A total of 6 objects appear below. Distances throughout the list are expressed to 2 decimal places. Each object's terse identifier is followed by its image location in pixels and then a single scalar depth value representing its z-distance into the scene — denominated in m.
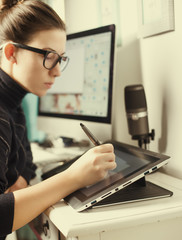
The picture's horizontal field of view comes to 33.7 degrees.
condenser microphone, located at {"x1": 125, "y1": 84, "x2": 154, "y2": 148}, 0.97
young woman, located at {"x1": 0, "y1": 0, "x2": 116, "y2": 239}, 0.72
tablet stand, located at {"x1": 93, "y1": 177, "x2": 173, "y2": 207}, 0.74
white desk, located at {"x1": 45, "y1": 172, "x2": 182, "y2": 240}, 0.64
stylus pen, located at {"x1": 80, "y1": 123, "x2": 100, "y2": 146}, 0.76
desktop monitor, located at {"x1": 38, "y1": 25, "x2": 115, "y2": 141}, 1.08
